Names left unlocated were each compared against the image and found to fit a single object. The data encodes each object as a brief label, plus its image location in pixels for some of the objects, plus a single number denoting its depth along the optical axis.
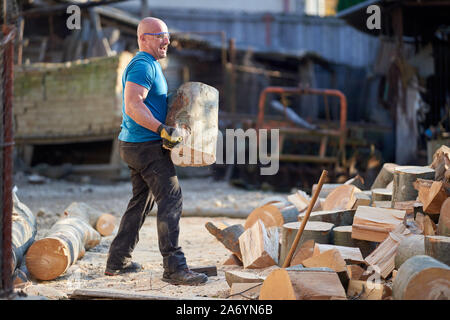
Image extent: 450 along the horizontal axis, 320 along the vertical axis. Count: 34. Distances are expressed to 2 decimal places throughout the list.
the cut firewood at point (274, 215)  10.07
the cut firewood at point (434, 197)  7.26
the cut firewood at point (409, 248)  6.66
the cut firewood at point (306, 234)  8.23
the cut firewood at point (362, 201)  9.20
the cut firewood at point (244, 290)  6.49
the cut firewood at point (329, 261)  6.71
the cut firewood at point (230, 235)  9.01
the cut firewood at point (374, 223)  7.84
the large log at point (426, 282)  5.47
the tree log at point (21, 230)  7.93
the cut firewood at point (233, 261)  9.06
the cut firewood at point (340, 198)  9.66
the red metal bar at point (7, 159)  5.66
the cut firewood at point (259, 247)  8.35
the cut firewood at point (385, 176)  10.59
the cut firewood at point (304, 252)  7.82
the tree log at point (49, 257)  7.97
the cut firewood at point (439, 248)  6.34
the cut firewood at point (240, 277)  6.77
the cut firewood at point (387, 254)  7.05
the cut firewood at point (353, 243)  8.20
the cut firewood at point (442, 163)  7.92
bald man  7.78
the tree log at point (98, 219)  11.44
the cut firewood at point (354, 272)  6.75
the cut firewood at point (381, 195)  9.45
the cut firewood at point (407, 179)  8.30
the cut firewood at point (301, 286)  5.77
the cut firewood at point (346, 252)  7.22
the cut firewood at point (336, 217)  8.98
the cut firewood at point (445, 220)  7.00
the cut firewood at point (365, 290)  6.09
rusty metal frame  18.42
